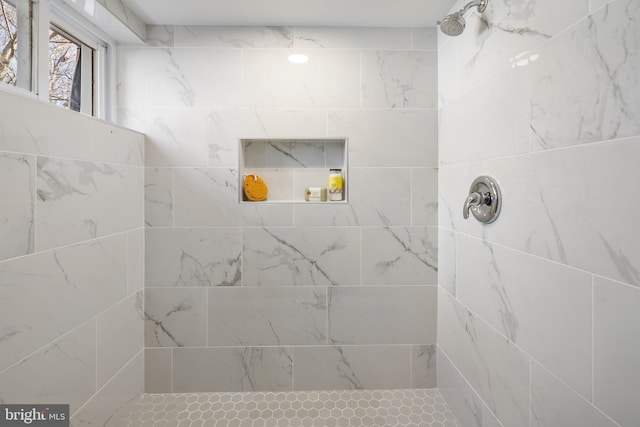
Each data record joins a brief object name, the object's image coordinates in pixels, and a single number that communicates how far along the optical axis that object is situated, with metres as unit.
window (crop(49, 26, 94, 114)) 1.36
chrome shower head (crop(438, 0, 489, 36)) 1.24
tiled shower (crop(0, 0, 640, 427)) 1.00
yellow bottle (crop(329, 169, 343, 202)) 1.74
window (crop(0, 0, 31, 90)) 1.12
